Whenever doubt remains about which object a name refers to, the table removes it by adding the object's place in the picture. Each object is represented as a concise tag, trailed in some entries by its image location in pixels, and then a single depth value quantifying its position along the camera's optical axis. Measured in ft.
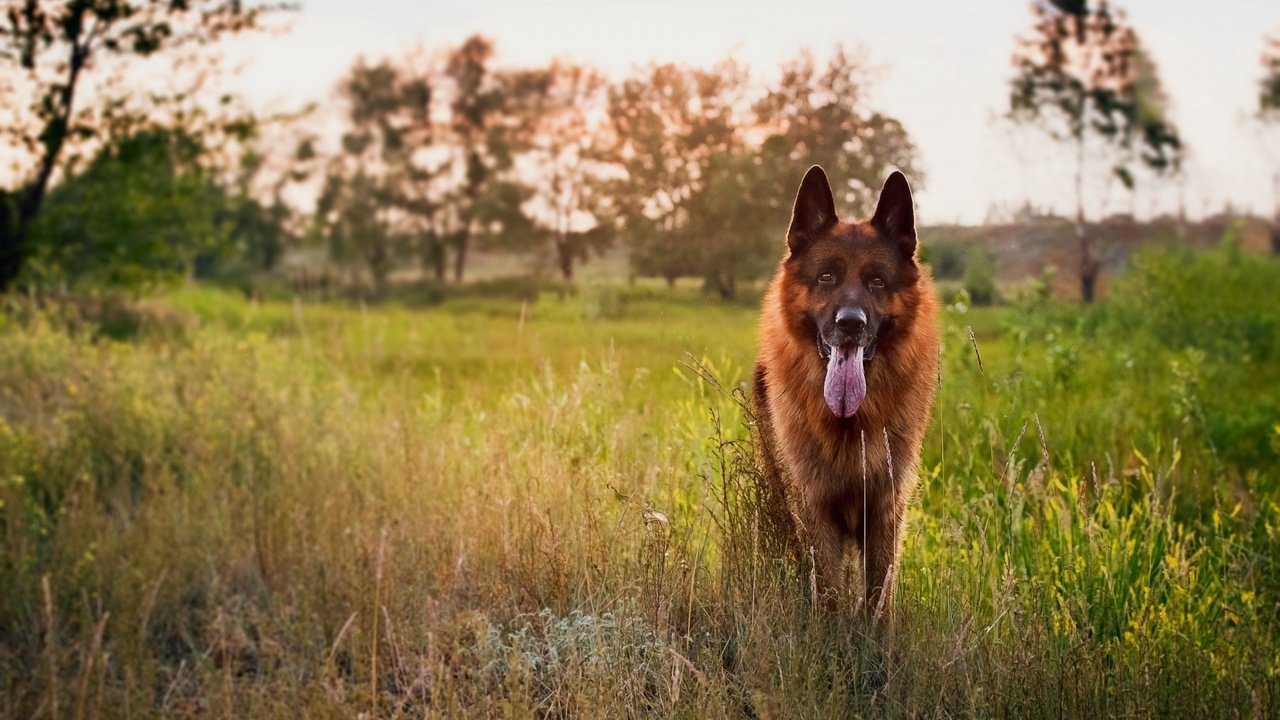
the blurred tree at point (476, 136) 87.66
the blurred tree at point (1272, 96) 38.22
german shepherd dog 12.85
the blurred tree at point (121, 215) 40.19
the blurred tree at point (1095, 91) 45.47
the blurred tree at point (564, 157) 39.78
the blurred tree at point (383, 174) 96.94
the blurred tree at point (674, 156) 27.58
